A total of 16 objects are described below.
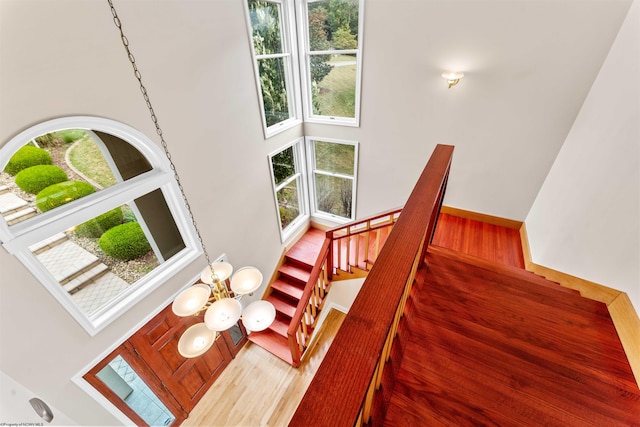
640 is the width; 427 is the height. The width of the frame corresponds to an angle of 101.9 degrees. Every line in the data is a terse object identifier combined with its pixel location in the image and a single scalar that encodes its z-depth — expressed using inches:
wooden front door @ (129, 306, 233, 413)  110.7
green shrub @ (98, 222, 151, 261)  97.5
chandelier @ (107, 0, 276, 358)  72.0
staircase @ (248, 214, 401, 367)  130.4
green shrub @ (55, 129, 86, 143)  79.0
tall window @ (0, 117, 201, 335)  73.4
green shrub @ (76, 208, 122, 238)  88.0
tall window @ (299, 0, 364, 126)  142.5
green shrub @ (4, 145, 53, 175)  72.3
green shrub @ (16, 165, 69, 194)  74.6
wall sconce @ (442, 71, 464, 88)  124.2
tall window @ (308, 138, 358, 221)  182.3
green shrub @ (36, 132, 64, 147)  75.4
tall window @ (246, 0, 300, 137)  137.7
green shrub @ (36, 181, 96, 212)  78.6
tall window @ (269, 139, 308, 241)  177.3
